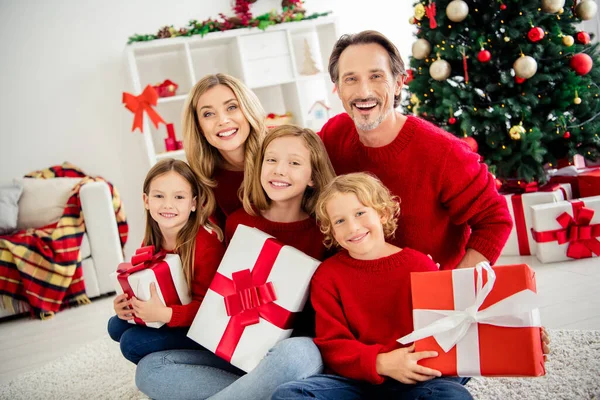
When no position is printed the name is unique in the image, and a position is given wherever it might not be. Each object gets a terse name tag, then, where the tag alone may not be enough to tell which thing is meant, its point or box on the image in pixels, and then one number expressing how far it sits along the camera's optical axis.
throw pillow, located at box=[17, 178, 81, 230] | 3.57
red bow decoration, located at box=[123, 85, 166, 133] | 3.93
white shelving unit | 4.10
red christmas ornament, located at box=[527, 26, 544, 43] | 2.72
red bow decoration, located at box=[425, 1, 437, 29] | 2.86
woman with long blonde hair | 1.89
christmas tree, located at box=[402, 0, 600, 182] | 2.79
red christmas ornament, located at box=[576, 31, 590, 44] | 2.81
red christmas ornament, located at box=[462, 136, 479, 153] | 2.81
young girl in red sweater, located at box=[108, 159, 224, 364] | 1.65
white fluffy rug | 1.56
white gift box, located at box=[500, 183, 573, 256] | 2.85
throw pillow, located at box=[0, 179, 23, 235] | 3.46
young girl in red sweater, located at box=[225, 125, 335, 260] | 1.64
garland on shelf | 3.99
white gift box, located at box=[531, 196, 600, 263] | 2.66
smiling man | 1.67
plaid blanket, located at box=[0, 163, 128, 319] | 3.22
